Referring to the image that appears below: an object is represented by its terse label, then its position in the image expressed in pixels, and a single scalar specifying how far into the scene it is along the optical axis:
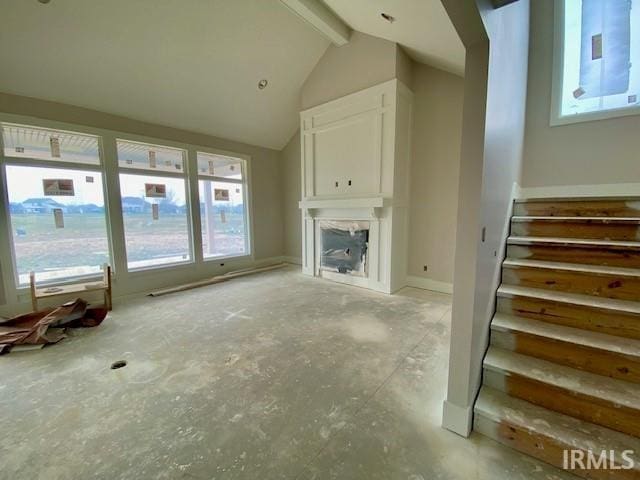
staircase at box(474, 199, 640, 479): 1.33
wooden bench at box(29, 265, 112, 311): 3.06
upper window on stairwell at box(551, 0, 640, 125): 2.98
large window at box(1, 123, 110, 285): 3.21
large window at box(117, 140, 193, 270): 4.04
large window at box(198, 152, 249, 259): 5.04
